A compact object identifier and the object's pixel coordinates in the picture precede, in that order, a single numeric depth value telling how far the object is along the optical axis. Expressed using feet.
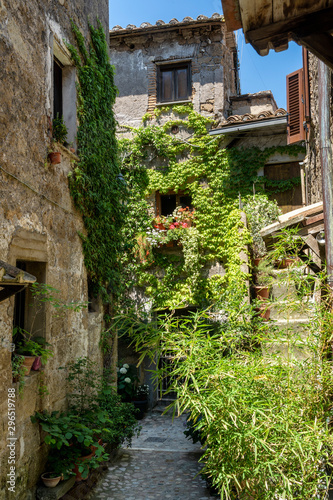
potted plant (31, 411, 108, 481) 14.44
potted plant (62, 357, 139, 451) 16.66
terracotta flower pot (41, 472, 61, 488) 14.23
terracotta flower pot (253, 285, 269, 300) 30.01
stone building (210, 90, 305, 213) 33.12
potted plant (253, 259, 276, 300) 28.93
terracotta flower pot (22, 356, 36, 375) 13.83
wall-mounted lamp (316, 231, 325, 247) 15.56
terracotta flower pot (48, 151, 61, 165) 15.94
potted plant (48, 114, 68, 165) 15.96
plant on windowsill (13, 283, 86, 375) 14.03
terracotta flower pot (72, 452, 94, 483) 15.24
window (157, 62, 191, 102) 37.27
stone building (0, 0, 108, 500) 12.92
